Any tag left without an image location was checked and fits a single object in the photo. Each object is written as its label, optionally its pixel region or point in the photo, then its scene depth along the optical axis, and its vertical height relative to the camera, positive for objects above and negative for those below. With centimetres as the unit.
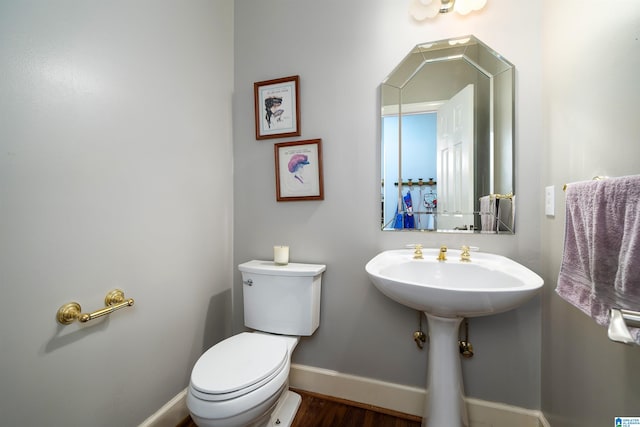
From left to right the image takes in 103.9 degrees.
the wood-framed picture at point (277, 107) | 146 +61
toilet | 84 -60
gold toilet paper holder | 80 -33
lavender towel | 54 -10
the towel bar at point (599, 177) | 74 +9
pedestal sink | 82 -31
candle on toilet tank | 137 -25
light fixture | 117 +97
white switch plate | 103 +3
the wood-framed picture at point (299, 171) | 143 +23
